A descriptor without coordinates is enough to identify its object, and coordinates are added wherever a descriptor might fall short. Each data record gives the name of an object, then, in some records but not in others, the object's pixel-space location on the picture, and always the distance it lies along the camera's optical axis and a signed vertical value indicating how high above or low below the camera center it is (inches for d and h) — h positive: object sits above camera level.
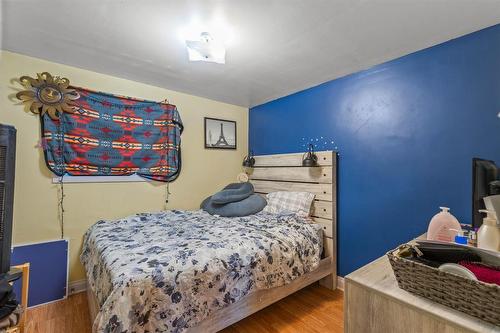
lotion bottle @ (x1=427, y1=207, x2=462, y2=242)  50.9 -12.7
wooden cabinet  27.6 -18.8
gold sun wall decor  80.5 +27.0
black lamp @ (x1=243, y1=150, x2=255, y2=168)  133.0 +5.3
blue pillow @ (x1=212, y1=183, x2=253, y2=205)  106.8 -11.9
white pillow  99.0 -14.8
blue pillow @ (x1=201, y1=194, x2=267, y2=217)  103.2 -17.8
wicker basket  25.7 -14.9
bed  48.8 -25.3
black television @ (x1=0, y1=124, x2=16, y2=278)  54.0 -6.2
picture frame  127.2 +21.3
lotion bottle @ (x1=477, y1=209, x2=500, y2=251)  40.4 -11.1
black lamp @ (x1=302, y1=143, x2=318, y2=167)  99.3 +5.2
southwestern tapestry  86.6 +13.1
